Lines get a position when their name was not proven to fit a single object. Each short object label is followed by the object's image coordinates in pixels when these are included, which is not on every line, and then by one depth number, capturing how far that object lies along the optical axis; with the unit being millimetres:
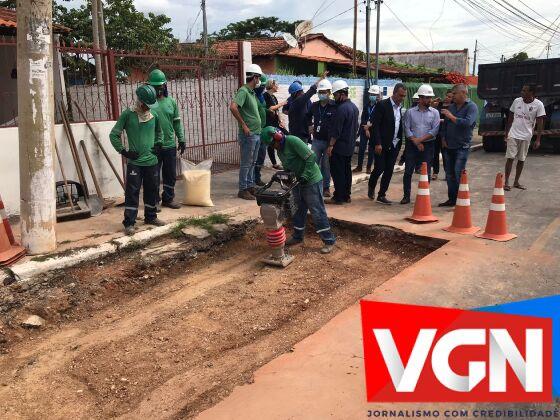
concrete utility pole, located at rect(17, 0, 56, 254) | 4504
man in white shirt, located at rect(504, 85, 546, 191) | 7785
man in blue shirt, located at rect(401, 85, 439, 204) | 7070
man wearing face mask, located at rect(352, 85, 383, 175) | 9775
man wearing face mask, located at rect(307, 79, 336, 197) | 6906
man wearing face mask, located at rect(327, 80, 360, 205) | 6770
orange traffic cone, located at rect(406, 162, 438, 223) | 6301
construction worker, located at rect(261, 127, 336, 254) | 5211
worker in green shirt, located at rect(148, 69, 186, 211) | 6434
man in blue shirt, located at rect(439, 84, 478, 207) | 6789
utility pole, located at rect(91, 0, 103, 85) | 14508
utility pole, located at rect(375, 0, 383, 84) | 12460
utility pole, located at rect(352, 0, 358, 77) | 19022
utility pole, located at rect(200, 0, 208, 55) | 23881
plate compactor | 5121
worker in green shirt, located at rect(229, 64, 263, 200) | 6977
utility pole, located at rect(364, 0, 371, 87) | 11867
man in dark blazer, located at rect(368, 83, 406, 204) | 7203
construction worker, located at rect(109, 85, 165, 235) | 5328
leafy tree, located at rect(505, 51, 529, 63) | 45116
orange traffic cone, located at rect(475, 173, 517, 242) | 5562
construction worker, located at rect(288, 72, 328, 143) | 7602
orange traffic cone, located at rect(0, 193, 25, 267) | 4512
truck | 12281
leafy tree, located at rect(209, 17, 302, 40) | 41000
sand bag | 6664
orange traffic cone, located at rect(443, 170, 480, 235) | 5840
